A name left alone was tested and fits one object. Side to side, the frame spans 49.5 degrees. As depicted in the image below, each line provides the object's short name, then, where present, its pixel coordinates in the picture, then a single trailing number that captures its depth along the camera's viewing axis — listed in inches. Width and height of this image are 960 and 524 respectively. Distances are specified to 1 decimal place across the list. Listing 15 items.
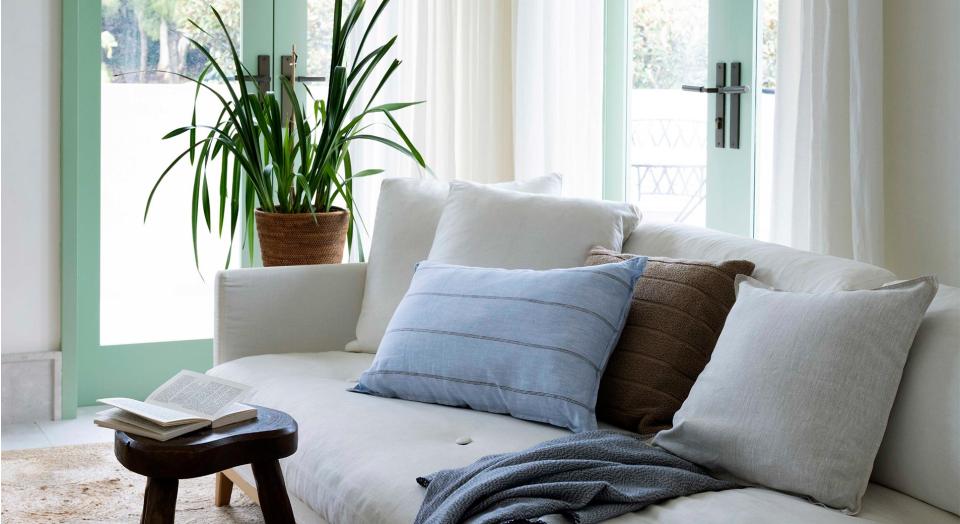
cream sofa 70.5
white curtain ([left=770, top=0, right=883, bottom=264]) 100.6
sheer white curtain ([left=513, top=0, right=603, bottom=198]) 165.0
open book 79.2
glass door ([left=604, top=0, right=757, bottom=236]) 137.4
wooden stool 77.2
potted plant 133.4
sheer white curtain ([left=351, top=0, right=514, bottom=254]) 169.8
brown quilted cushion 89.3
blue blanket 68.4
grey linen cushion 70.8
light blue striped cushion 90.3
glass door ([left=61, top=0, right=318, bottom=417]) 156.8
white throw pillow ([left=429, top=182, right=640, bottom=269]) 108.6
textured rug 115.0
